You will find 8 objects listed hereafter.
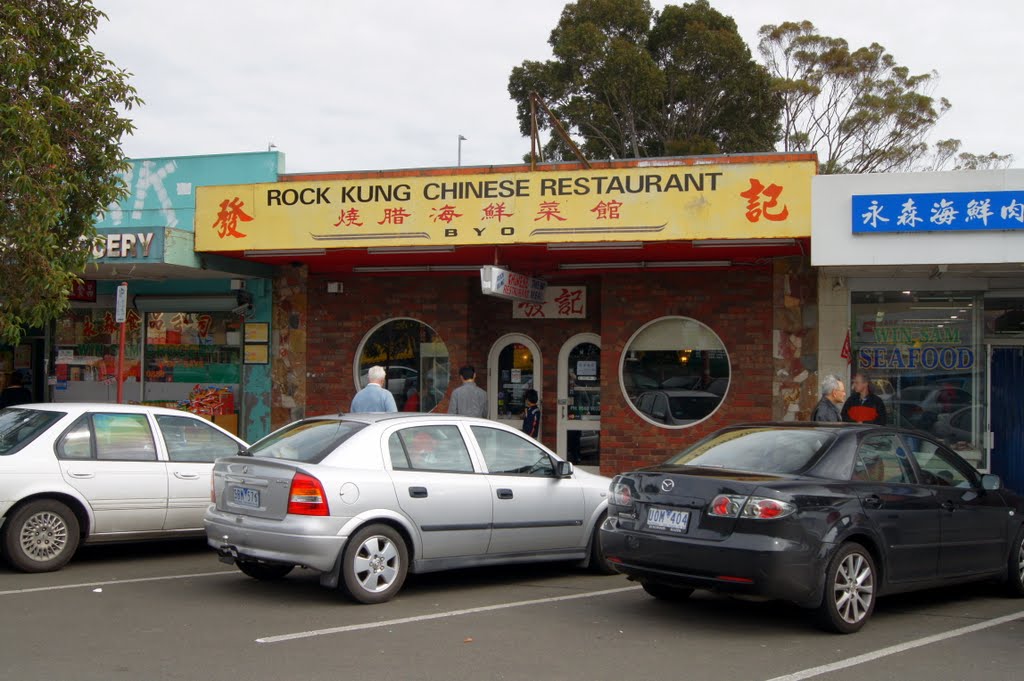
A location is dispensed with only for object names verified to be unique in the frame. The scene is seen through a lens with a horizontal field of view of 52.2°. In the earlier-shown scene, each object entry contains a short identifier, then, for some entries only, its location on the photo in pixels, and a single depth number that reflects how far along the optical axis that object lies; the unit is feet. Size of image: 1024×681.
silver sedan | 25.05
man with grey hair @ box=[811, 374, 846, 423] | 36.70
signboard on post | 42.68
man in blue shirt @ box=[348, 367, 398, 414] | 36.81
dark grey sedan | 22.30
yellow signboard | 40.50
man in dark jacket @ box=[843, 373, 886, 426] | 39.14
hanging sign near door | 43.04
